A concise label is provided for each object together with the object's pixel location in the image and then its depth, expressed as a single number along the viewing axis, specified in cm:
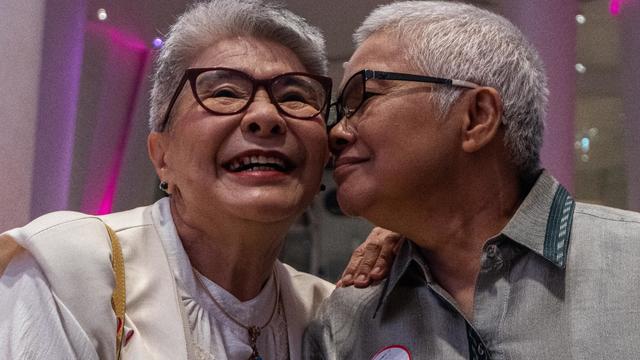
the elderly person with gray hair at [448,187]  105
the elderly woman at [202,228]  98
